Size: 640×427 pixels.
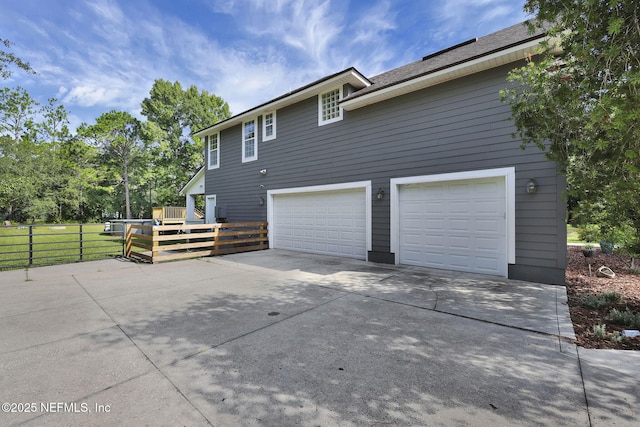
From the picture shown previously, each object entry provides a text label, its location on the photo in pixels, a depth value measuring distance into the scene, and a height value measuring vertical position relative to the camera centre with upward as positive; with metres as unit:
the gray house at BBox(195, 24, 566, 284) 5.23 +1.04
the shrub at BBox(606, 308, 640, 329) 3.11 -1.24
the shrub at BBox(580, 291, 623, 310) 3.83 -1.27
